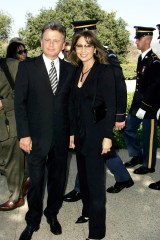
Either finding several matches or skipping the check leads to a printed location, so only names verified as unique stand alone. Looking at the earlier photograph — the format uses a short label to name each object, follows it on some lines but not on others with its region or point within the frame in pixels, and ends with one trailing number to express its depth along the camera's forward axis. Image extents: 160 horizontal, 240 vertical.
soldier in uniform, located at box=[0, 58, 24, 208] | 3.53
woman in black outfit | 2.79
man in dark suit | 2.87
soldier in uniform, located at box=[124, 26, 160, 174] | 4.36
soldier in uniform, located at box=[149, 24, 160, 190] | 4.24
